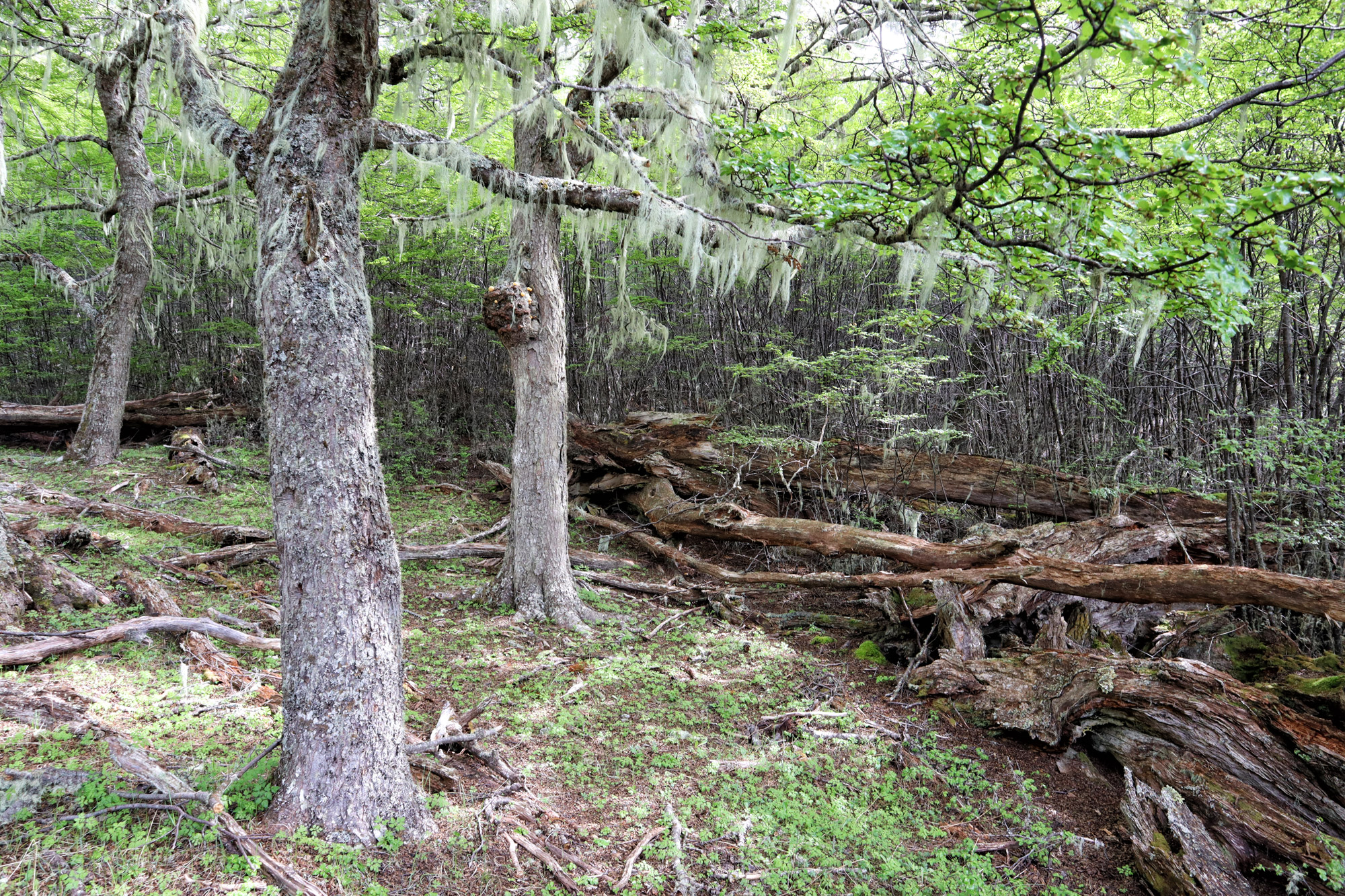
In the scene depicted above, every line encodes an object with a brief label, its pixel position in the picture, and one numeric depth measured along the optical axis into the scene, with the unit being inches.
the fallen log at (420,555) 246.7
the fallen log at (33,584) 166.1
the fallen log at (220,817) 95.2
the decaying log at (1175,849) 117.7
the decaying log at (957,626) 210.2
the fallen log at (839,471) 285.7
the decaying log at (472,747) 138.0
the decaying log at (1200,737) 128.7
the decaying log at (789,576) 209.5
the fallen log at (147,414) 400.2
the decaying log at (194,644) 161.5
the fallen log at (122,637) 149.0
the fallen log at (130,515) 268.1
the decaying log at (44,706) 127.9
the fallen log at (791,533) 219.7
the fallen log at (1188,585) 151.5
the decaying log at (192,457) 350.6
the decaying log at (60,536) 223.5
